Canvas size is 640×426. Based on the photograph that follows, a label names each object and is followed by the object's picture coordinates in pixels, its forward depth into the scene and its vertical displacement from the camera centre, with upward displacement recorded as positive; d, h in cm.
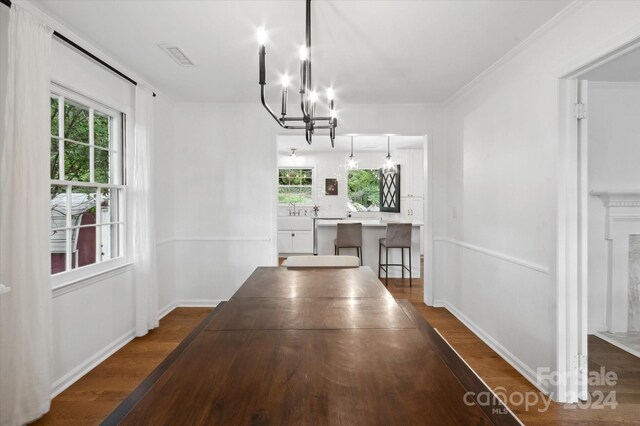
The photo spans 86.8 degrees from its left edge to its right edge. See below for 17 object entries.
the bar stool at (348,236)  533 -40
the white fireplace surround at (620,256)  322 -44
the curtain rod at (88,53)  224 +118
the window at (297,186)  838 +61
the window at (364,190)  840 +52
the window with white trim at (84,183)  246 +22
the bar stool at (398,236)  519 -39
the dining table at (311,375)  86 -51
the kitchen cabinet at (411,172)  797 +91
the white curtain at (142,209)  324 +2
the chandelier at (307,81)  146 +69
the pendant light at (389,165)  696 +95
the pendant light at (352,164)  729 +104
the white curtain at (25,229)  191 -11
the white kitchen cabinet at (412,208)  795 +6
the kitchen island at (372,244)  575 -58
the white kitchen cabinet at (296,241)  782 -70
